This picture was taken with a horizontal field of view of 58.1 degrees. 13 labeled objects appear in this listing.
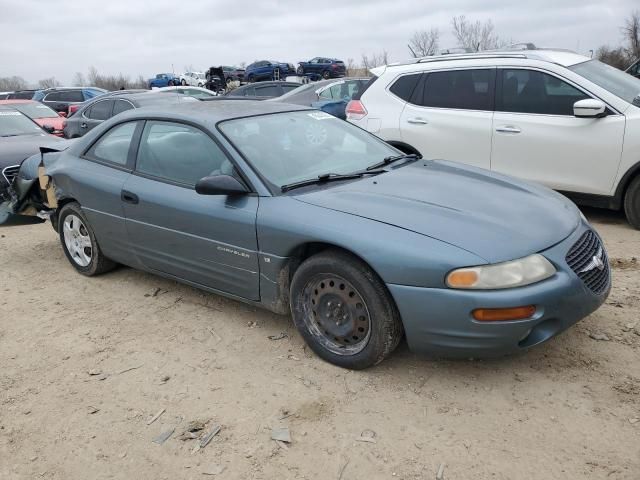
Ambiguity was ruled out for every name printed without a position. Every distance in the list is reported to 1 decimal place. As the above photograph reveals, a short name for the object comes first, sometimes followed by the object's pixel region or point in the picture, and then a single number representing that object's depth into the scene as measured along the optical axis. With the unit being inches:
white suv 213.2
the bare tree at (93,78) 2881.9
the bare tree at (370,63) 2046.5
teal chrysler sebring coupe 112.8
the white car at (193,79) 1454.5
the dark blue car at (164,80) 1481.8
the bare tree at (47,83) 2740.4
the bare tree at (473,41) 1574.3
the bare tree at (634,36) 1476.4
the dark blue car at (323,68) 1277.1
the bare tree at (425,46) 1712.6
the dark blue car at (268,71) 1199.6
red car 438.0
